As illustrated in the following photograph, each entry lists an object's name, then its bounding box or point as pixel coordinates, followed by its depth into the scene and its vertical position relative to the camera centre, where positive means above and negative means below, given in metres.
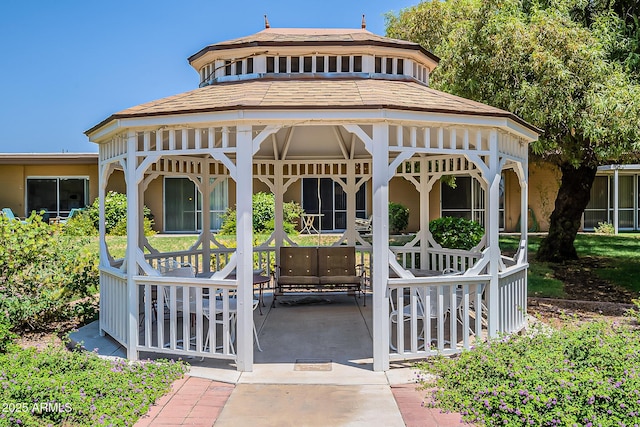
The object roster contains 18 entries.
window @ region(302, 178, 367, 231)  21.17 +0.56
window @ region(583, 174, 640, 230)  22.33 +0.48
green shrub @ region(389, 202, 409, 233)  20.06 -0.02
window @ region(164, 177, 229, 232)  21.50 +0.47
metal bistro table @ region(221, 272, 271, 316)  7.76 -0.90
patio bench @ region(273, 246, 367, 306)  9.05 -0.77
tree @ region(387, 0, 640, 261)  9.15 +2.59
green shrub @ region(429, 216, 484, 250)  12.45 -0.40
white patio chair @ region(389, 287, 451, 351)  5.92 -1.08
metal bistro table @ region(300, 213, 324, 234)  19.55 -0.17
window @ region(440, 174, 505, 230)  20.92 +0.64
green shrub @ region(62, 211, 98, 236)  17.00 -0.17
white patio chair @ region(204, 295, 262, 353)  5.93 -1.04
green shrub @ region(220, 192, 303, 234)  18.73 +0.13
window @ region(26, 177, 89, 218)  21.67 +1.02
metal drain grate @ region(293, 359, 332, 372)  5.73 -1.61
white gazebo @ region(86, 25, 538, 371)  5.55 +0.84
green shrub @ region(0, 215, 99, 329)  7.38 -0.78
